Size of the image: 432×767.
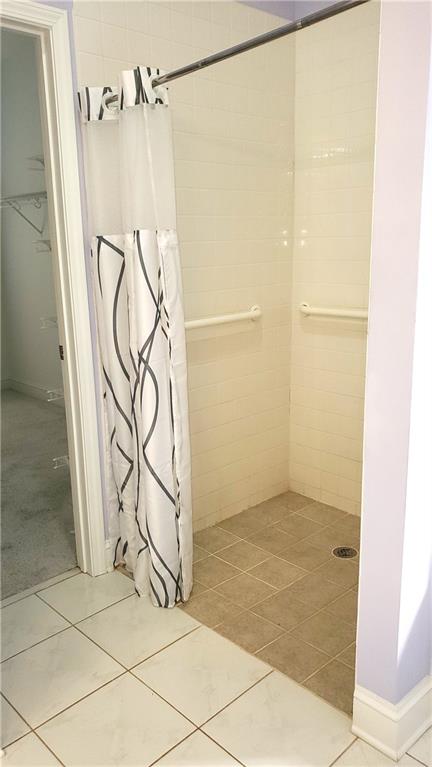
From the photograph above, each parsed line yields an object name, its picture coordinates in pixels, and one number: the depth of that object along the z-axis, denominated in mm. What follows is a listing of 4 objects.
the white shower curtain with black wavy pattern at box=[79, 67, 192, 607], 1979
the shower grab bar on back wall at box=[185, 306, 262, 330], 2498
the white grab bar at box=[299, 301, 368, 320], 2606
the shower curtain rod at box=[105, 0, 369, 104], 1476
